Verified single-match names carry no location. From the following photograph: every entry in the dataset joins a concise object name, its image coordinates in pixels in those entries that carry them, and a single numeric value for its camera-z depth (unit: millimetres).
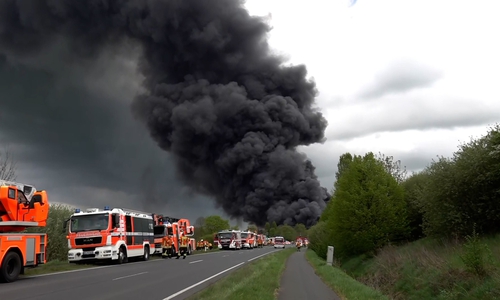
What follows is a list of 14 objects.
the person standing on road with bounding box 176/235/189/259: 34066
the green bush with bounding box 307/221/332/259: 44750
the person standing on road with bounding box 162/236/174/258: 34656
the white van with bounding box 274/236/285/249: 73000
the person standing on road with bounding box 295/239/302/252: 61050
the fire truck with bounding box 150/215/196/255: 36066
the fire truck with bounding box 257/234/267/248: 76488
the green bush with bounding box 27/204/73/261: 29875
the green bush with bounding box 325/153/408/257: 32000
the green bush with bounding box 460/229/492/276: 13688
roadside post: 28945
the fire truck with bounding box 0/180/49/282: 16188
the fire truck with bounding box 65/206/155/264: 25047
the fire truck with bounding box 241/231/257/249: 62303
